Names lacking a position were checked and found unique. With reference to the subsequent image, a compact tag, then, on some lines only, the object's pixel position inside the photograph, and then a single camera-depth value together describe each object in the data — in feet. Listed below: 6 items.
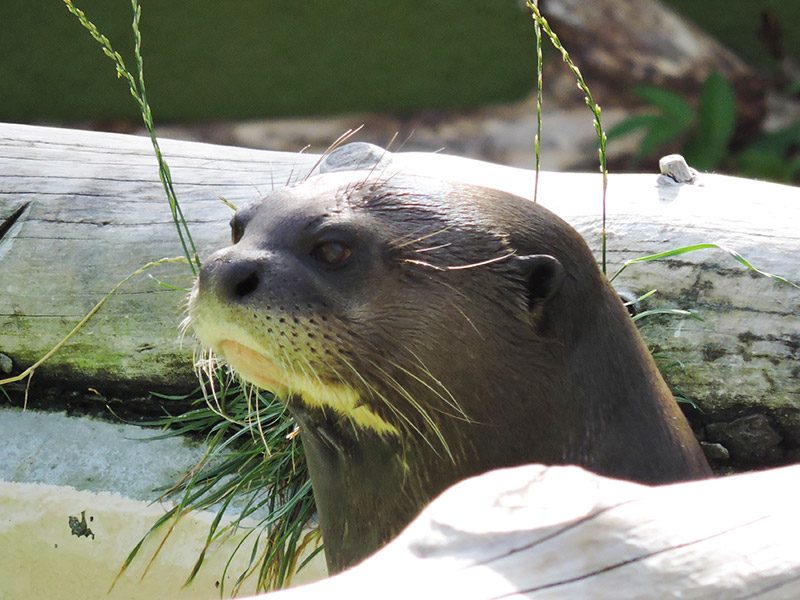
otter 13.44
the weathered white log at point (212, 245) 18.83
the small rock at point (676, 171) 20.61
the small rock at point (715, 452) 19.25
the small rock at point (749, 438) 18.94
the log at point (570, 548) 9.14
